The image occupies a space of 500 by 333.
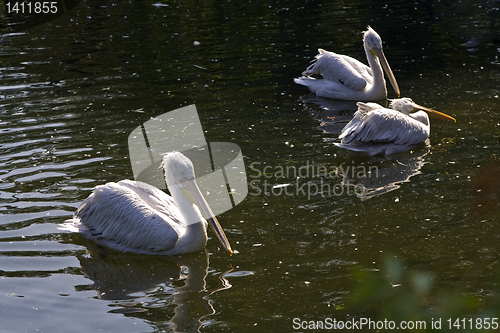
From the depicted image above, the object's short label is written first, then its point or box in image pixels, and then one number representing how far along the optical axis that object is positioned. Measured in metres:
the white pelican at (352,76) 14.16
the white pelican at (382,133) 10.91
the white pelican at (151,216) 7.68
